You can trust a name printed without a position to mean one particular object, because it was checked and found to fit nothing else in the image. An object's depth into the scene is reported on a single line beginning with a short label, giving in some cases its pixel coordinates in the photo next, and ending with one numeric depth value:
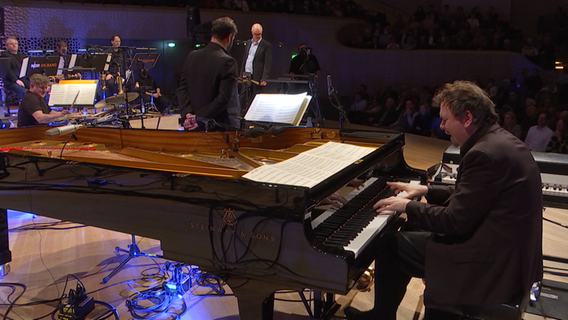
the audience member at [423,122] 8.45
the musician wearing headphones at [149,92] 8.43
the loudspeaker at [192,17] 6.35
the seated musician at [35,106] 5.18
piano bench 1.98
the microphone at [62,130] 2.66
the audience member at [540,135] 6.20
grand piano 1.76
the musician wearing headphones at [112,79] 8.23
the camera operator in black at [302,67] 6.44
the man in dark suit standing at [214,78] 3.55
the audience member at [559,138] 6.24
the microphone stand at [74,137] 3.36
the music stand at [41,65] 7.53
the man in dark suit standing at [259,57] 6.33
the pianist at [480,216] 1.91
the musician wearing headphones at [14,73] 8.02
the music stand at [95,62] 7.40
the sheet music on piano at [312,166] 1.93
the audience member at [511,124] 6.54
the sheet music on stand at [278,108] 3.14
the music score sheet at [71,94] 5.84
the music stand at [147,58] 7.02
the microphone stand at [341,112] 3.89
